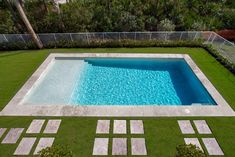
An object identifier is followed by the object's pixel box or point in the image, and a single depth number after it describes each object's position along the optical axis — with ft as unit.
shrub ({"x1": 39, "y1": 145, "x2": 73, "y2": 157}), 11.18
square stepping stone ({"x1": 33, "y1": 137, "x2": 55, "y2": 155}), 14.65
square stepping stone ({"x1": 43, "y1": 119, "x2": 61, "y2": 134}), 16.00
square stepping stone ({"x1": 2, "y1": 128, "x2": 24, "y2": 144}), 15.24
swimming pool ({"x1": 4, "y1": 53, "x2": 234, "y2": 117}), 18.00
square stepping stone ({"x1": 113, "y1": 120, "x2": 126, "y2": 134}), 15.87
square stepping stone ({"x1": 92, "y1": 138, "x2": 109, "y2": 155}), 14.28
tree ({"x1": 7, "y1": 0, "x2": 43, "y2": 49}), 26.21
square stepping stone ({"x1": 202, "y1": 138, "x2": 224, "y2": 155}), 14.34
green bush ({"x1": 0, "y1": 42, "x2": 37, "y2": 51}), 29.14
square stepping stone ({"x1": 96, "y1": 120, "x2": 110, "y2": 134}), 15.91
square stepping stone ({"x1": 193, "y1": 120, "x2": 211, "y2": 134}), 15.93
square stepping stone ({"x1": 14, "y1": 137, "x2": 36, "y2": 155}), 14.36
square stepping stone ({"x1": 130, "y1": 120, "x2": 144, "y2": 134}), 15.85
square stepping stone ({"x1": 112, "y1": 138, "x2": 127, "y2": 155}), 14.24
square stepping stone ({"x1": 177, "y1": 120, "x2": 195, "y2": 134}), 15.93
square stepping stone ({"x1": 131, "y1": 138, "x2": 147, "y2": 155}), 14.23
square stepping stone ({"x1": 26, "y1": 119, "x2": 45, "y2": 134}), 16.04
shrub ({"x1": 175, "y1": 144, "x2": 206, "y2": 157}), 11.07
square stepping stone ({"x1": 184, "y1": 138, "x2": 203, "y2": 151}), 14.99
